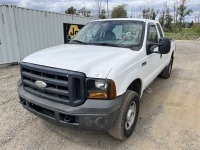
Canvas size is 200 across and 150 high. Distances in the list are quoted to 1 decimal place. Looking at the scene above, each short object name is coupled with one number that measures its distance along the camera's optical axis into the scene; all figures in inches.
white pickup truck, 73.2
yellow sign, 325.8
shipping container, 229.8
